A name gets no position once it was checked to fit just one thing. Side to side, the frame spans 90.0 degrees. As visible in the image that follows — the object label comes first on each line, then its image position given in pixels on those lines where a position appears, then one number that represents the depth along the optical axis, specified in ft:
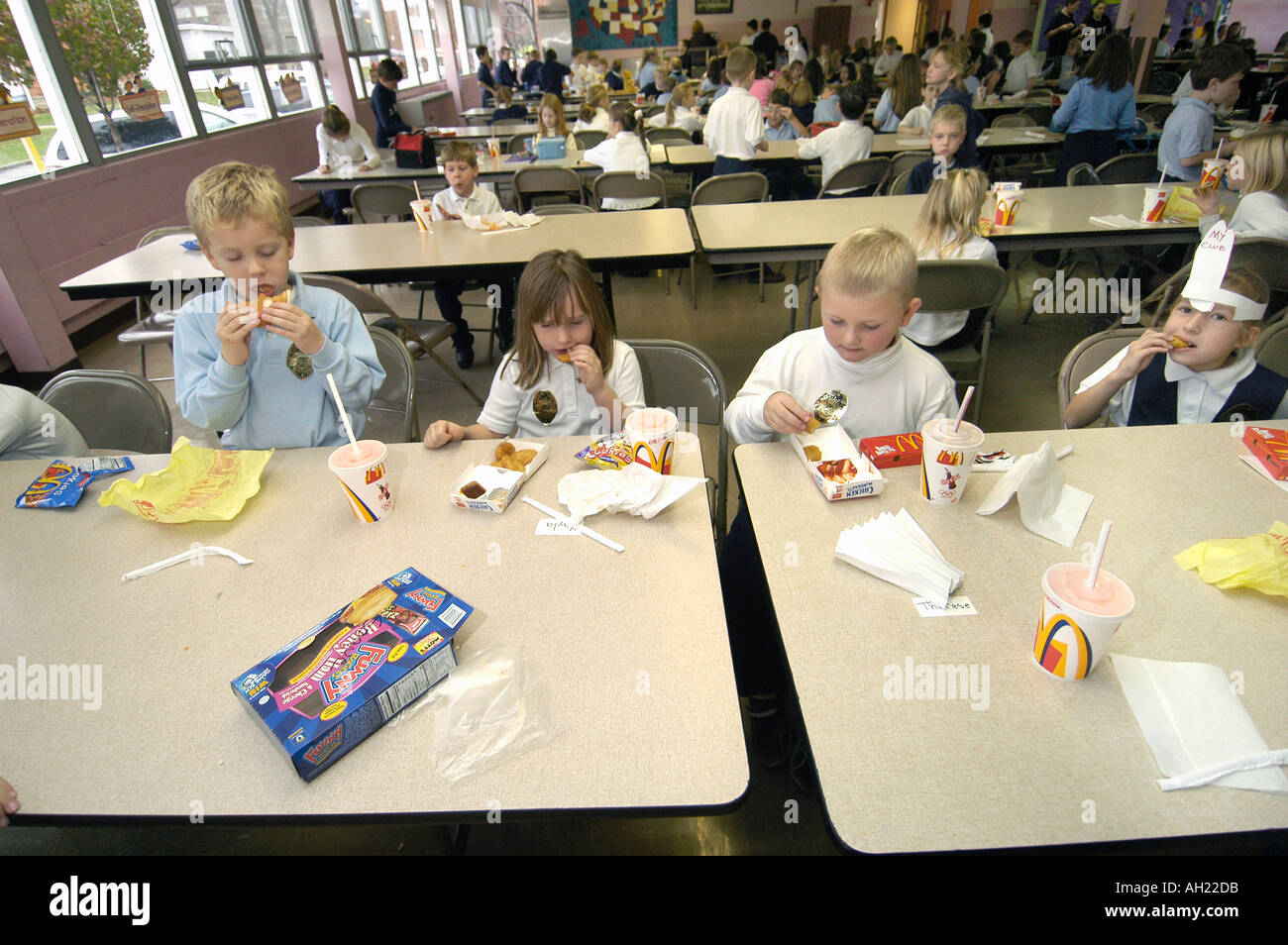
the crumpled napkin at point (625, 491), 3.89
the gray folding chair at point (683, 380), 5.56
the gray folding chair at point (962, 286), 7.22
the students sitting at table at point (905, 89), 17.20
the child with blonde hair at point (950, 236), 8.16
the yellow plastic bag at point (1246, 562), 3.13
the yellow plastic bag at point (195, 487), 4.07
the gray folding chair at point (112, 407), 5.51
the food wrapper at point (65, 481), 4.28
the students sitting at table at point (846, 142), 13.93
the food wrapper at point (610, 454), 4.29
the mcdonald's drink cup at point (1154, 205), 9.37
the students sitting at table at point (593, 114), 20.59
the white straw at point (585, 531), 3.74
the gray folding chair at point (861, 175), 13.39
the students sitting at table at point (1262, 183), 8.45
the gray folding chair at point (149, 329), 9.63
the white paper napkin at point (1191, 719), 2.43
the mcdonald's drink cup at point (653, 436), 4.06
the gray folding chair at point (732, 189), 12.73
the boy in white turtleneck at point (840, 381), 4.53
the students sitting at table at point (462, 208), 11.48
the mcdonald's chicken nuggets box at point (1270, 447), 3.97
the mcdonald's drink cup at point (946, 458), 3.67
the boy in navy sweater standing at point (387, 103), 21.98
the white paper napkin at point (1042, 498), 3.61
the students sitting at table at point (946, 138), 10.78
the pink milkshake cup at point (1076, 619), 2.62
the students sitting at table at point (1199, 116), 11.66
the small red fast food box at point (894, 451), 4.24
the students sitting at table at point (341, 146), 17.24
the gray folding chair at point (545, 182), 13.89
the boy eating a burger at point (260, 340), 4.65
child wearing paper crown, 4.45
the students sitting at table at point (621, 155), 13.97
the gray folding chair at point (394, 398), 5.90
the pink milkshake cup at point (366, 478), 3.79
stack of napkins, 3.25
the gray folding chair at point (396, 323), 8.09
